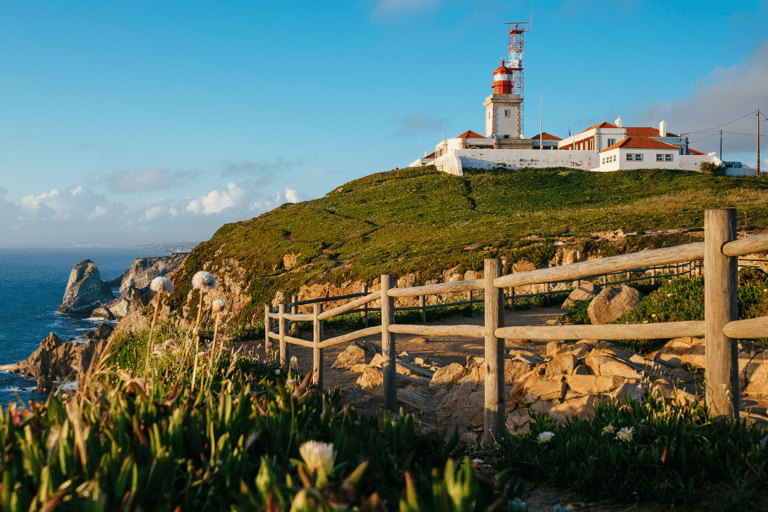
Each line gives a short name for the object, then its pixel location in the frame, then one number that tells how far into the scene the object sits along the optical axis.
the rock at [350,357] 8.77
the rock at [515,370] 6.06
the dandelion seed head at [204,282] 3.92
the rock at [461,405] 5.09
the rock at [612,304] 9.96
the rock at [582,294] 13.80
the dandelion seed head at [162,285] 3.77
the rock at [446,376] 6.42
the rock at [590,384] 4.97
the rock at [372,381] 6.49
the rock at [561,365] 5.54
